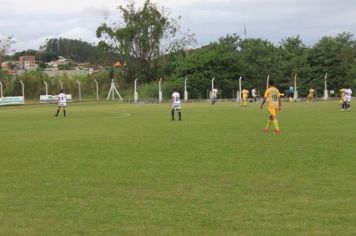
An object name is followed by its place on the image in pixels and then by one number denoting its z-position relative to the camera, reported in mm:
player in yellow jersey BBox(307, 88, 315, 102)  55656
